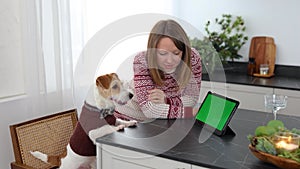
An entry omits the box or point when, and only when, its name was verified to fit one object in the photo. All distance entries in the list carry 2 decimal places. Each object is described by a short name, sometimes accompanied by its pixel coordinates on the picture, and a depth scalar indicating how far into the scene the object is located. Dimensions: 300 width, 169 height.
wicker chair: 2.17
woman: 1.89
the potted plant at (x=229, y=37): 3.49
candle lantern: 1.34
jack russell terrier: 1.89
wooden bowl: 1.29
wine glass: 1.84
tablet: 1.67
